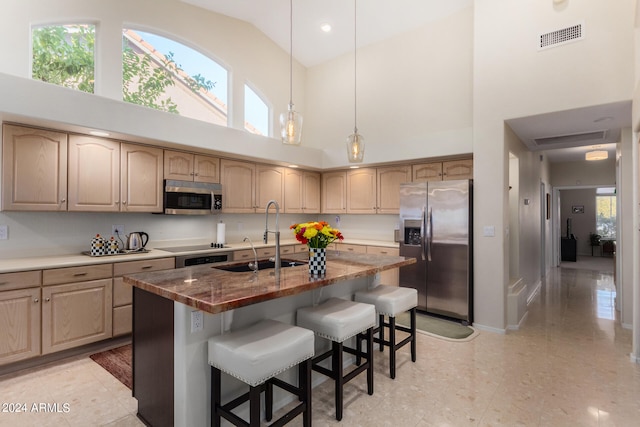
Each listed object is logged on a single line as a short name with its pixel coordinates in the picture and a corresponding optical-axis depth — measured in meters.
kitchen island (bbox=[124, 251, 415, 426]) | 1.78
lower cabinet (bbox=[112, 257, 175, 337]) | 3.25
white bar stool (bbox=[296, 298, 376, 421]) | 2.17
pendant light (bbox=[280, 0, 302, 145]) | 2.66
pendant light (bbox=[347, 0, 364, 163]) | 3.15
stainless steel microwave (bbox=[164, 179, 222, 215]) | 3.95
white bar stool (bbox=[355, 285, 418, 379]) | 2.70
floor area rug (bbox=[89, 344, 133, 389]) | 2.73
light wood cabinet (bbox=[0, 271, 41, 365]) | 2.65
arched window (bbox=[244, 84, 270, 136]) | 5.32
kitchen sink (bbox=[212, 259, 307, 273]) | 2.59
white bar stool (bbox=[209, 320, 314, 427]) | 1.64
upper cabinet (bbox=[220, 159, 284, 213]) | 4.65
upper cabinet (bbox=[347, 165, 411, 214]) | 5.16
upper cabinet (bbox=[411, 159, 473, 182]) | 4.50
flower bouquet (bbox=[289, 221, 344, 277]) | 2.29
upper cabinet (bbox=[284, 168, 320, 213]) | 5.56
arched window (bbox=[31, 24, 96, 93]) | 3.28
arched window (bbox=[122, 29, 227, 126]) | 3.97
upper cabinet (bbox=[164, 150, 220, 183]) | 4.01
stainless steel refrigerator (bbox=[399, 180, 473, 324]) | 3.98
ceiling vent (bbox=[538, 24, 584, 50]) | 3.26
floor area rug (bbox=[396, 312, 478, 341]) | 3.61
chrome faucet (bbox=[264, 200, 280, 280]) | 2.35
